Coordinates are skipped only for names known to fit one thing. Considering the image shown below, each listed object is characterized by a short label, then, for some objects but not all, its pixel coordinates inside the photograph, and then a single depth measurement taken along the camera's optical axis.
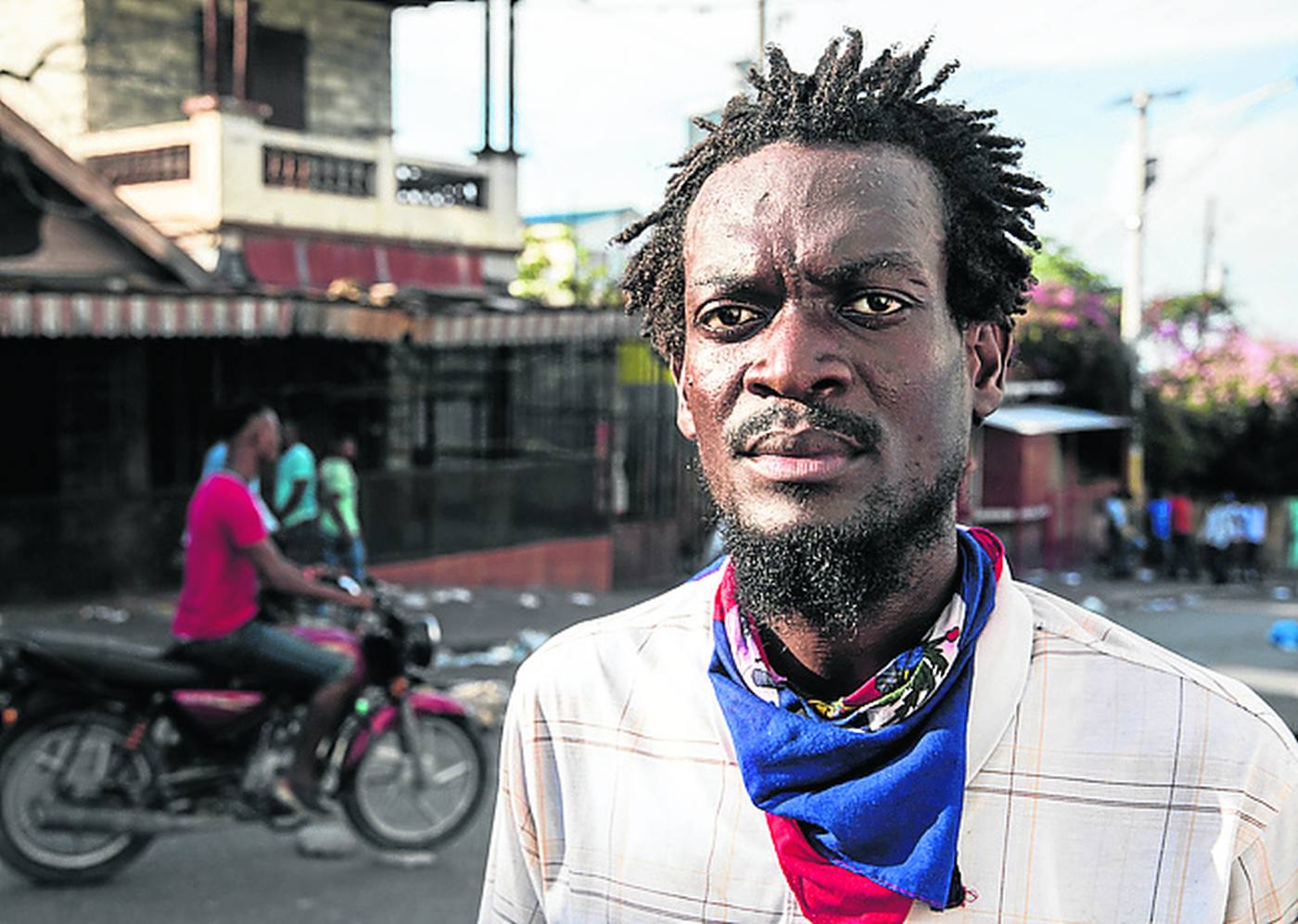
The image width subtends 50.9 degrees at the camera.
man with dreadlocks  1.37
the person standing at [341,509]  10.77
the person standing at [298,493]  10.08
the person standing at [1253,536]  21.67
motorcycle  5.09
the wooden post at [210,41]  12.41
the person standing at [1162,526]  21.98
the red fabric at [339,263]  13.35
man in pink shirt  5.24
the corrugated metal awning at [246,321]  9.30
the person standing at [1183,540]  21.81
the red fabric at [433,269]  14.31
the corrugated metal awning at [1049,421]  20.31
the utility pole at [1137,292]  20.72
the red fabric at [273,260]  12.73
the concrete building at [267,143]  12.48
